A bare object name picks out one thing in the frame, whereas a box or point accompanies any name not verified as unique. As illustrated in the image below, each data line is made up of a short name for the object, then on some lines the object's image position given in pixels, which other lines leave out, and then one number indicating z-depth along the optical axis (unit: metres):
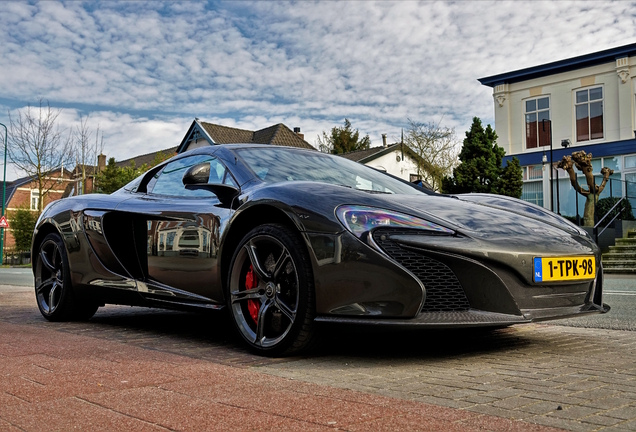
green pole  36.08
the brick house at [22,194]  68.81
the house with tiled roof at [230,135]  38.50
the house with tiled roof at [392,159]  42.81
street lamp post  25.76
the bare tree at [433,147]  35.34
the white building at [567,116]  26.14
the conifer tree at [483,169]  24.31
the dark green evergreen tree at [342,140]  58.84
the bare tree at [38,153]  37.19
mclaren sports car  3.10
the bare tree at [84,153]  40.44
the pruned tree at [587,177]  19.55
